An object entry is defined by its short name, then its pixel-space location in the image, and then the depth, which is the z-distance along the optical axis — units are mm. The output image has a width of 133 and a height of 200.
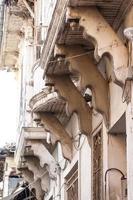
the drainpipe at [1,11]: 23378
